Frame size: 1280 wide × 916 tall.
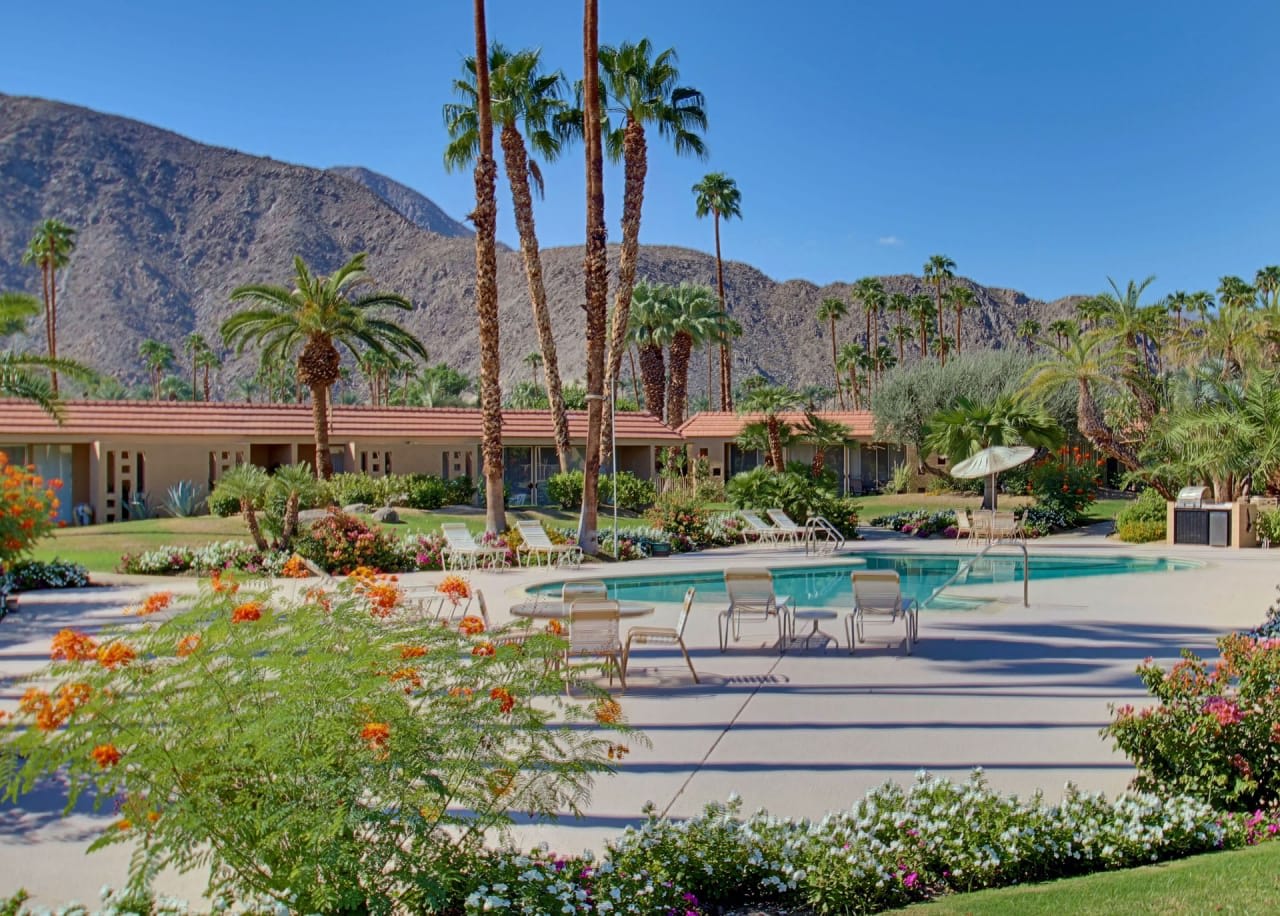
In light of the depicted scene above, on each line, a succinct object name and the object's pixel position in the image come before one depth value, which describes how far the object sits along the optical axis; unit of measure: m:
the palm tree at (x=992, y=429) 28.42
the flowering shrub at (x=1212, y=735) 5.91
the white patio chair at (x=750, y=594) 11.58
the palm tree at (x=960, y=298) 78.50
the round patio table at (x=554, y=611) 10.71
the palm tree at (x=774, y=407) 29.83
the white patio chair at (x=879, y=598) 11.11
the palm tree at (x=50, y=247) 54.47
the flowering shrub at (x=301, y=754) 4.03
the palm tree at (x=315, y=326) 28.80
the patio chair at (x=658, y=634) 9.67
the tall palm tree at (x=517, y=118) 25.44
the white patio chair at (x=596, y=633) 9.37
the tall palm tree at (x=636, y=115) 24.36
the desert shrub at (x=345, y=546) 19.00
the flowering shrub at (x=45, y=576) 16.97
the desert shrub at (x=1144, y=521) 25.23
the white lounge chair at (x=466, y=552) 19.45
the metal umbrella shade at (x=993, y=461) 18.05
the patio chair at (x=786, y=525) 23.67
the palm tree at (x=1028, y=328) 80.21
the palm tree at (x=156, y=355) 89.00
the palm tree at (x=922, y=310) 80.44
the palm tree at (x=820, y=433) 31.35
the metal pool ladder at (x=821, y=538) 22.86
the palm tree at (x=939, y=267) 74.06
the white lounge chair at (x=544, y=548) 20.11
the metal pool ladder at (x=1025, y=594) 14.41
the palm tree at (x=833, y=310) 82.44
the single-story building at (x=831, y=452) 40.56
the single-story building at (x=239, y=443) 28.75
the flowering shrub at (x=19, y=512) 14.57
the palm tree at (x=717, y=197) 54.06
